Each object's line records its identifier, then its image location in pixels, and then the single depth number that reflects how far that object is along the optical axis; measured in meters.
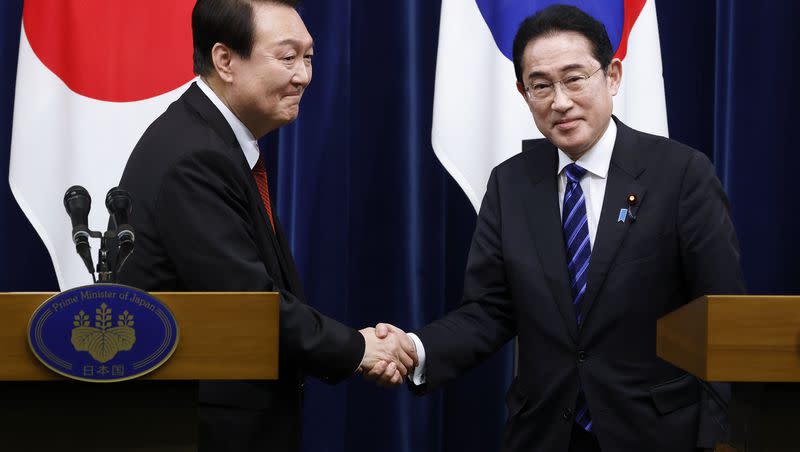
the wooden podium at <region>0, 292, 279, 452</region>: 4.29
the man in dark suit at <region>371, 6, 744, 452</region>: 4.76
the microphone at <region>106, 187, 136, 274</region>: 4.34
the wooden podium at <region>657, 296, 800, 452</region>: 4.27
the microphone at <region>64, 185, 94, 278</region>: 4.33
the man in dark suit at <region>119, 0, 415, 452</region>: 4.59
